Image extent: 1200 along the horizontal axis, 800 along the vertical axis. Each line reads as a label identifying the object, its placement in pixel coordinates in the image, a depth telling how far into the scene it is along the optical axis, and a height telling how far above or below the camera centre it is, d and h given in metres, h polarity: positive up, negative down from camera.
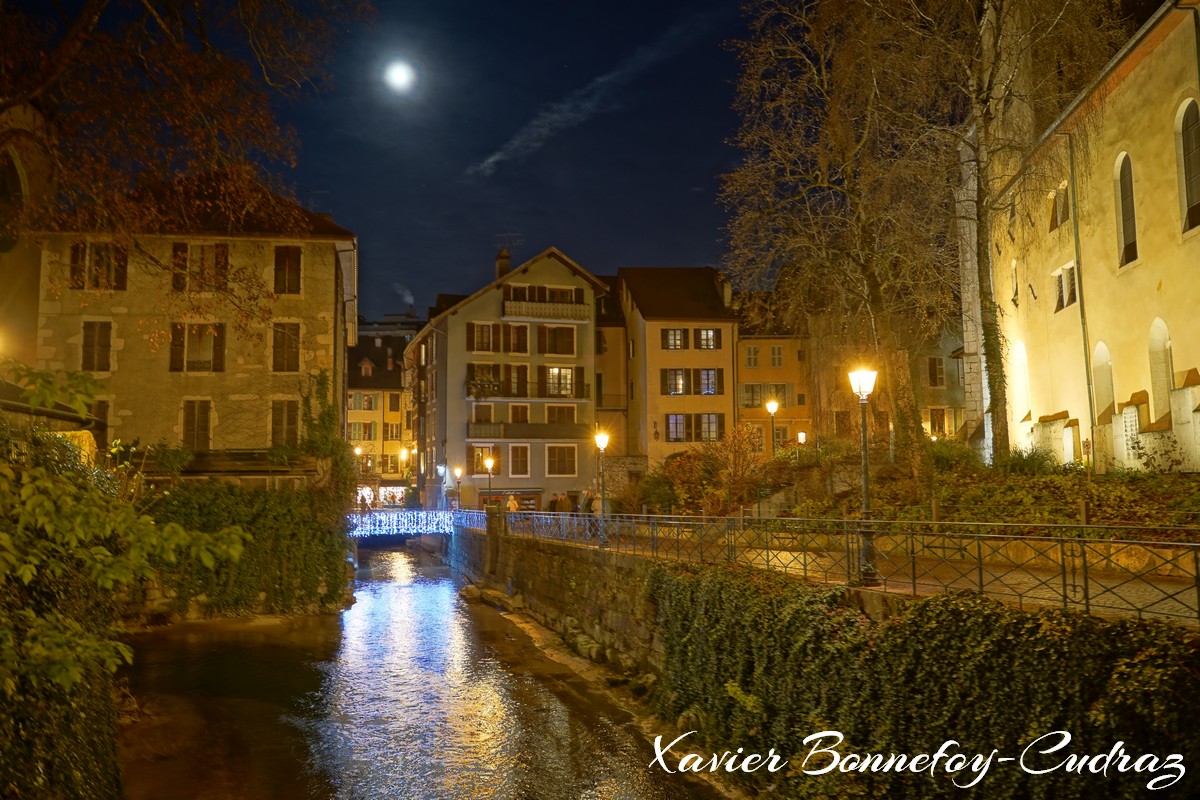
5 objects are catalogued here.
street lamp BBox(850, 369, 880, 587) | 12.41 -0.67
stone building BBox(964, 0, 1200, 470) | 19.22 +5.52
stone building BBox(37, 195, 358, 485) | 30.14 +4.79
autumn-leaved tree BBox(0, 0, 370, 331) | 10.94 +5.08
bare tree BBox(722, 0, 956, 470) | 22.64 +7.75
